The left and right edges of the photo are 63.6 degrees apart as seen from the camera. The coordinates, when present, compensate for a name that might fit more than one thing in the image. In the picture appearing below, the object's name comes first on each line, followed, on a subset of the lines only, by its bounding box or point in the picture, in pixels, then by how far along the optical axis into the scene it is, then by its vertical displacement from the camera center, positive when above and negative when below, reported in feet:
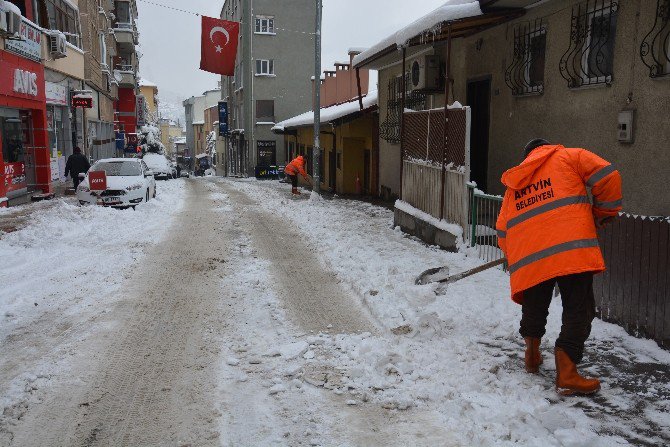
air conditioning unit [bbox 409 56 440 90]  37.24 +5.53
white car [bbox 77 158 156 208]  43.52 -2.69
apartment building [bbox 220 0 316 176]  132.16 +20.94
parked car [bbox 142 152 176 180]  97.30 -2.22
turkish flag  62.49 +12.53
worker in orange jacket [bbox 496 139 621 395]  11.90 -1.90
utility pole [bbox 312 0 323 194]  57.98 +5.60
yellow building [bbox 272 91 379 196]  61.57 +0.54
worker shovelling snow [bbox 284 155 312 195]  62.03 -1.75
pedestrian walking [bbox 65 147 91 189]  54.80 -1.22
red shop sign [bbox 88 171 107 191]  43.47 -2.25
